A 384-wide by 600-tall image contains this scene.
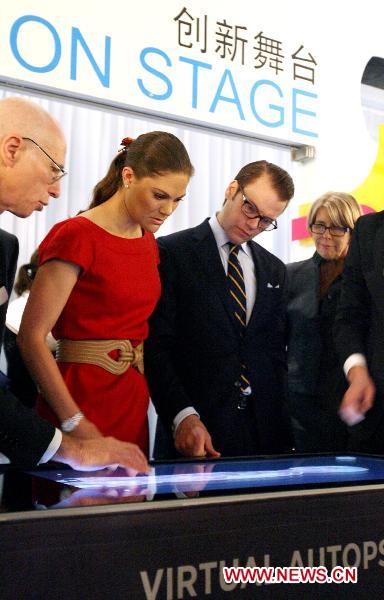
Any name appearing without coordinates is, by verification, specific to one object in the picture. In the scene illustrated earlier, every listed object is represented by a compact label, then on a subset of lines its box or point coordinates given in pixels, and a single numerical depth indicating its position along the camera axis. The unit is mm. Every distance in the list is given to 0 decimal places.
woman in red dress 1490
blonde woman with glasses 2100
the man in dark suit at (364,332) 1439
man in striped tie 1733
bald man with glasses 1028
